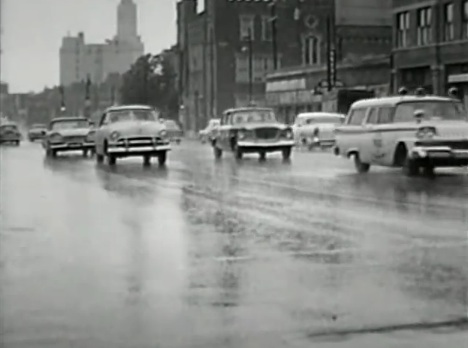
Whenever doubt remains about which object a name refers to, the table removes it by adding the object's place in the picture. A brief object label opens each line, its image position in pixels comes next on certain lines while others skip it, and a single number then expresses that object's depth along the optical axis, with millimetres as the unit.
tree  93625
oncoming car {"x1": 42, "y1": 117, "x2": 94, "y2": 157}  44156
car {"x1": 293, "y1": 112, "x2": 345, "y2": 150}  46969
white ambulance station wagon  23719
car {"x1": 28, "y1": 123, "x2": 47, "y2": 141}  76850
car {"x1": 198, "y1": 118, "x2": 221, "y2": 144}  65750
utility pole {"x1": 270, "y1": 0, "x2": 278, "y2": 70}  76125
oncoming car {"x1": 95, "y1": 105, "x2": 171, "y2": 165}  33562
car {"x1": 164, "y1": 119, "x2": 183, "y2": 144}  59322
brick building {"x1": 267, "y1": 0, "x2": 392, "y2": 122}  68062
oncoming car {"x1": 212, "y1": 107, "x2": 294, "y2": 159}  36750
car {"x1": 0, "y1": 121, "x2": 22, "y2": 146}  69000
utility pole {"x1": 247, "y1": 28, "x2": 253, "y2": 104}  82825
